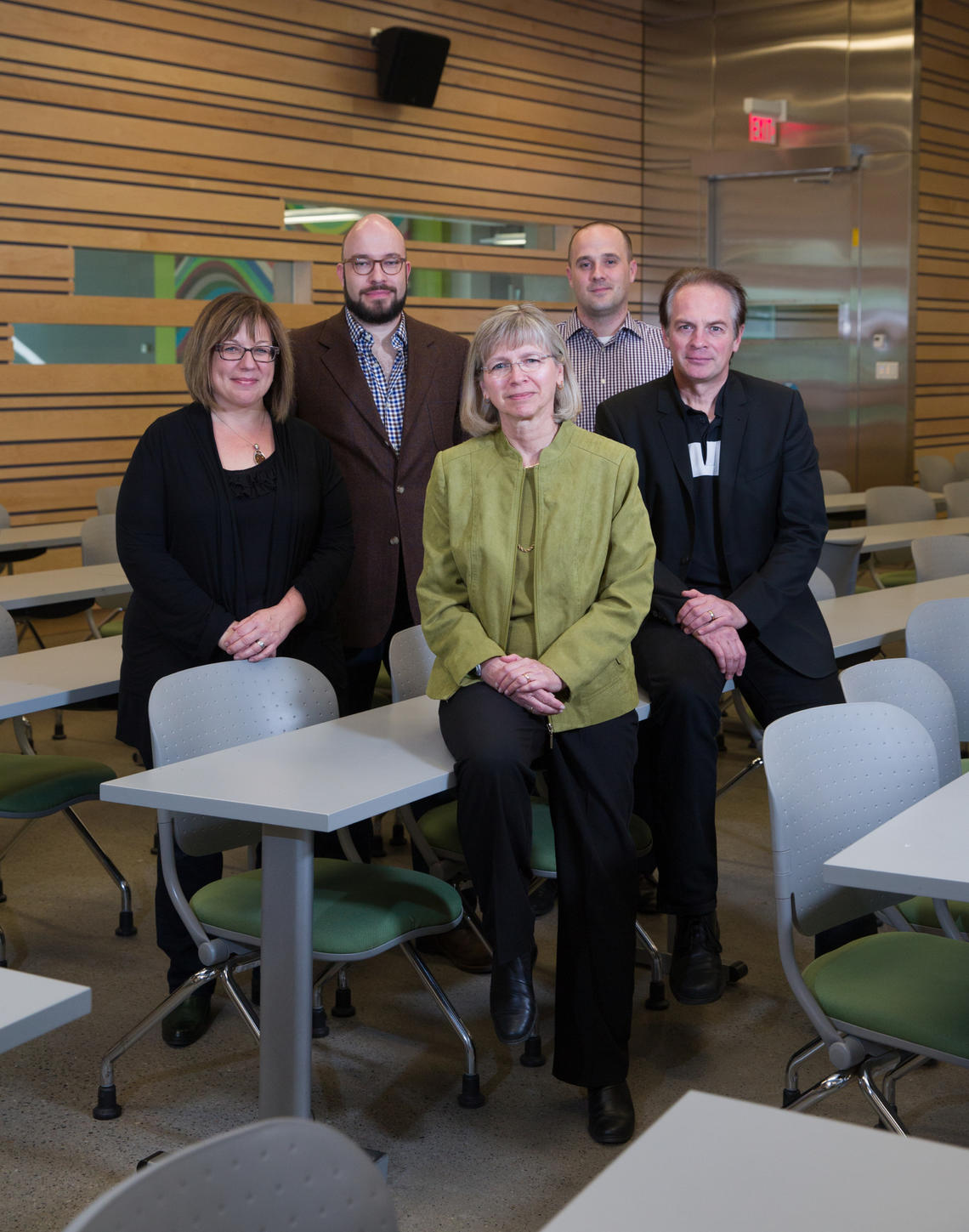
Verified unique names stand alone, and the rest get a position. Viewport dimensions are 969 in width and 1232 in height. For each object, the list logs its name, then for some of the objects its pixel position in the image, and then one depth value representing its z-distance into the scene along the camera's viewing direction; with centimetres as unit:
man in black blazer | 351
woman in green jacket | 281
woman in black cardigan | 344
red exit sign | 1088
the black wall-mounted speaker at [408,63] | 915
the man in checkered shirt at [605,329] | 468
